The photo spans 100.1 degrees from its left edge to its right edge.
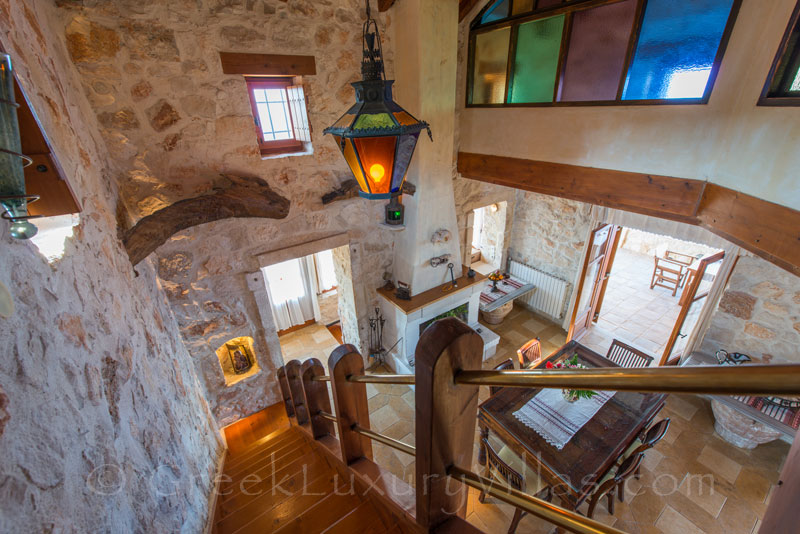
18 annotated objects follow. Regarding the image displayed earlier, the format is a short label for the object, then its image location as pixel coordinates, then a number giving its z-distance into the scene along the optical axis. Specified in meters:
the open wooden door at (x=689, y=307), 3.88
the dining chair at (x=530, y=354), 4.12
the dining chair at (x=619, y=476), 2.64
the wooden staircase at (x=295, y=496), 1.50
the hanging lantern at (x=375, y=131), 1.53
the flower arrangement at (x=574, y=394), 3.20
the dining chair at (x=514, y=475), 2.71
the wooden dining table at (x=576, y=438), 2.59
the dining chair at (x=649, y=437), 2.78
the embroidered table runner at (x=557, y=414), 2.89
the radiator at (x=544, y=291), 5.48
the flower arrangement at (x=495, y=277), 5.79
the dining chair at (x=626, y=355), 3.92
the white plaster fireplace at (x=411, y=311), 4.13
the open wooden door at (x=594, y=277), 4.87
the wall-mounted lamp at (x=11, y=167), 0.88
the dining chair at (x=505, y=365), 3.42
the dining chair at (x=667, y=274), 6.51
